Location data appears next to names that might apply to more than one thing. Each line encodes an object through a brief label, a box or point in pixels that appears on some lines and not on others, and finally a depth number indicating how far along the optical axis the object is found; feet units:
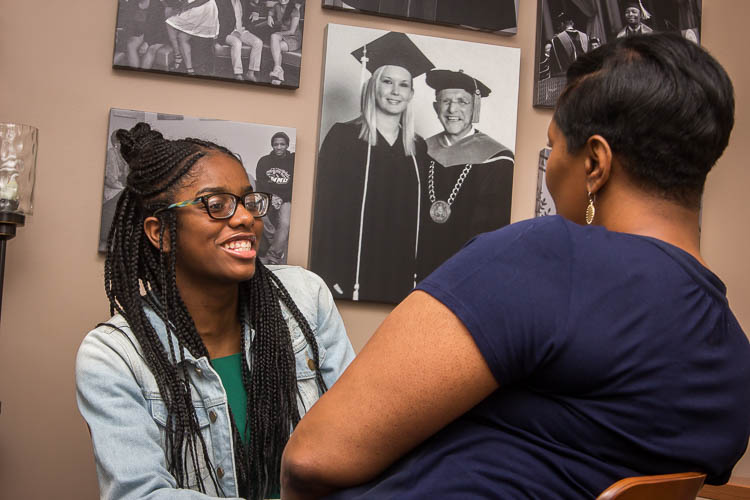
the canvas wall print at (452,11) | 8.27
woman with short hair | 2.85
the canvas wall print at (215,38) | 7.62
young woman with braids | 5.74
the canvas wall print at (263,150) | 7.69
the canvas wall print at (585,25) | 8.71
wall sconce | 6.70
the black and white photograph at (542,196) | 8.64
